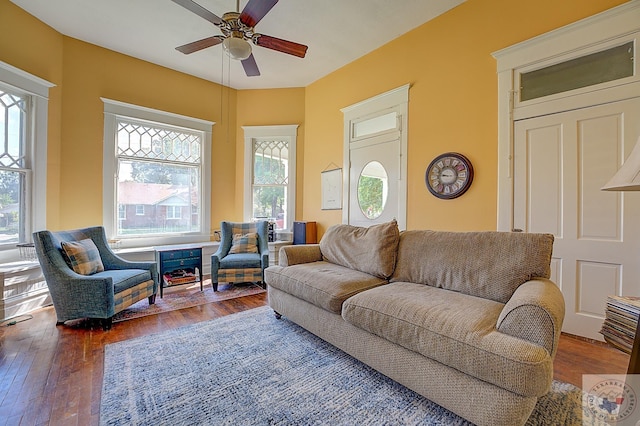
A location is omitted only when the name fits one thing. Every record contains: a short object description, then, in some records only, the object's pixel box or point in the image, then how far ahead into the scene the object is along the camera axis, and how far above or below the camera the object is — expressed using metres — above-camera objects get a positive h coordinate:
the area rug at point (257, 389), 1.48 -1.09
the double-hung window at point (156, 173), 4.09 +0.62
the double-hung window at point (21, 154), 3.07 +0.65
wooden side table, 3.60 -0.67
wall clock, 3.04 +0.44
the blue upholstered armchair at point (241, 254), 3.79 -0.62
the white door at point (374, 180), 3.77 +0.48
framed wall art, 4.54 +0.40
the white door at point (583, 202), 2.23 +0.11
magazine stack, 1.23 -0.50
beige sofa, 1.26 -0.57
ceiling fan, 2.22 +1.64
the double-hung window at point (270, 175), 5.14 +0.71
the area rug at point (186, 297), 3.04 -1.09
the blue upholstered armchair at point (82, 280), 2.55 -0.66
